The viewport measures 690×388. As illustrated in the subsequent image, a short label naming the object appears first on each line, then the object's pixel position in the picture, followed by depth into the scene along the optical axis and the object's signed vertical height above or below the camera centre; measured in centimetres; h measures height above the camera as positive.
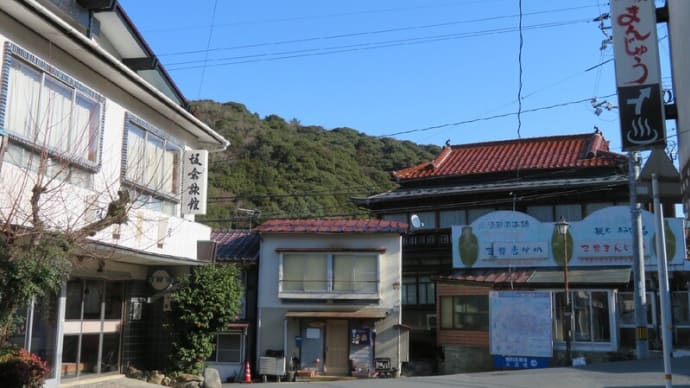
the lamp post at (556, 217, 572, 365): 2273 -15
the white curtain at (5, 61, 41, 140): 1034 +329
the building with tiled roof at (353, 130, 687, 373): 2519 +322
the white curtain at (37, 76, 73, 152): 1111 +331
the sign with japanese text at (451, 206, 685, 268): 2516 +273
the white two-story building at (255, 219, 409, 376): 2581 +36
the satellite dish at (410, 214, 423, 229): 3003 +389
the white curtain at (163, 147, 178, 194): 1569 +325
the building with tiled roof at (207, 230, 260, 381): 2628 -20
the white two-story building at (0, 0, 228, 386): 1051 +274
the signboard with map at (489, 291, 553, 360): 2238 -60
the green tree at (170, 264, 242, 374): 1691 -22
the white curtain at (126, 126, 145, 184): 1402 +325
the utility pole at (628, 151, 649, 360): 2094 +117
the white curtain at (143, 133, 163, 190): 1493 +329
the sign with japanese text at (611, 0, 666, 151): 1230 +465
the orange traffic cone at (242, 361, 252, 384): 2488 -268
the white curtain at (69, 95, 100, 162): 1206 +329
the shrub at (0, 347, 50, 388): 999 -105
